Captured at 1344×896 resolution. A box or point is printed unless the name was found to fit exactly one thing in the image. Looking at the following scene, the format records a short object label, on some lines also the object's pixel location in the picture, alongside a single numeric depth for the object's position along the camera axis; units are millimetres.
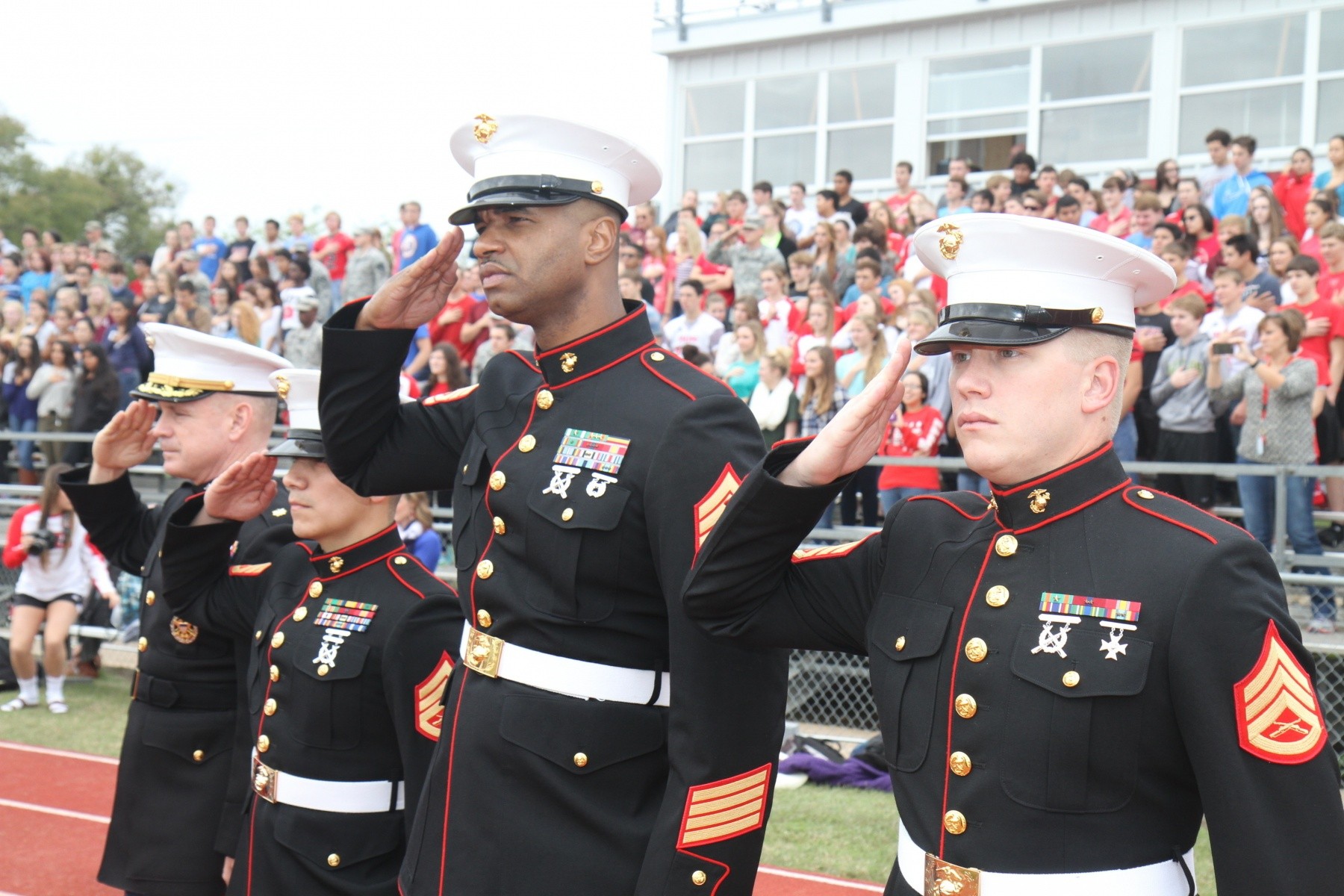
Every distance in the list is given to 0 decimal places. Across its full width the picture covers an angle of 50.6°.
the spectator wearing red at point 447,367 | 10500
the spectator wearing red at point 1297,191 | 10656
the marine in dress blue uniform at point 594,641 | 2498
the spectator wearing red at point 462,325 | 11969
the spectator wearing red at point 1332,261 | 8305
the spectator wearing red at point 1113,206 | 10953
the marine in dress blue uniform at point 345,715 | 3473
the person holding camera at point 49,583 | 9617
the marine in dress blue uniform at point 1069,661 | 1936
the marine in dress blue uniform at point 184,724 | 4086
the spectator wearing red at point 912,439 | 8242
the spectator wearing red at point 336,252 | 15328
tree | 45125
